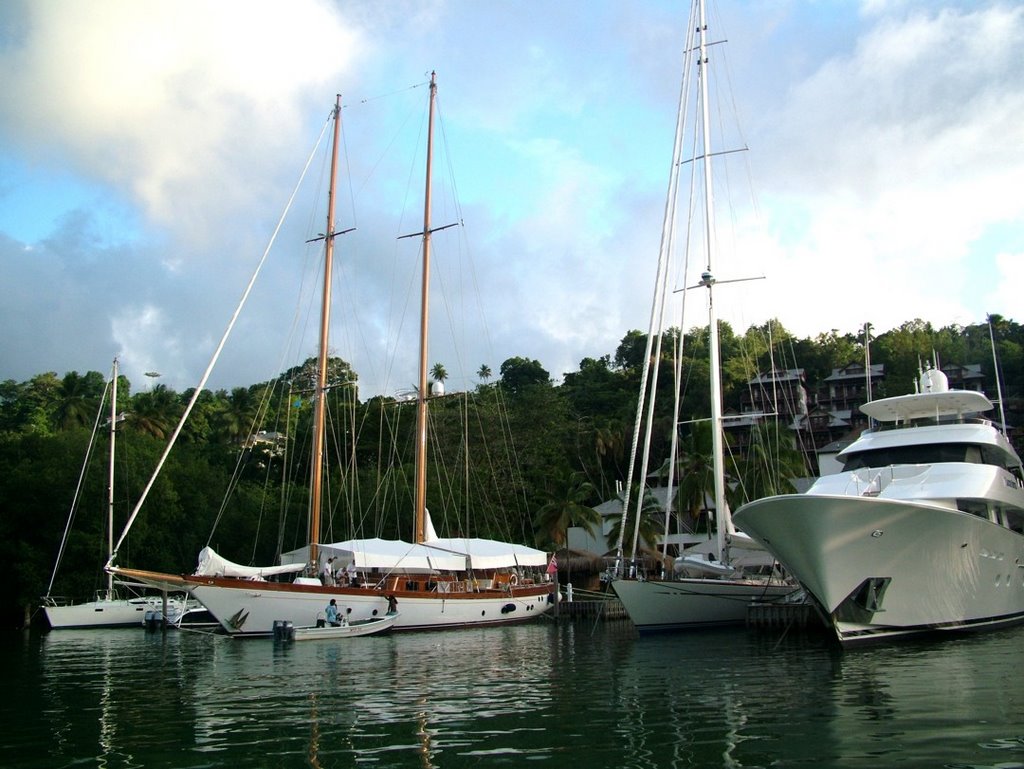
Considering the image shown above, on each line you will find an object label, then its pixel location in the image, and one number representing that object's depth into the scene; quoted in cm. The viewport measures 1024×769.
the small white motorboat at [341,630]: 2766
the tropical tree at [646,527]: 4592
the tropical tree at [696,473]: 4788
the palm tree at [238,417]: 7844
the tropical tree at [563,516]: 4922
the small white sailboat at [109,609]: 4197
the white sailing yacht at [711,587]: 2639
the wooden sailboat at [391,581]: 2941
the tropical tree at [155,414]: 6838
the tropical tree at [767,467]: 4034
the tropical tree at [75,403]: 6762
